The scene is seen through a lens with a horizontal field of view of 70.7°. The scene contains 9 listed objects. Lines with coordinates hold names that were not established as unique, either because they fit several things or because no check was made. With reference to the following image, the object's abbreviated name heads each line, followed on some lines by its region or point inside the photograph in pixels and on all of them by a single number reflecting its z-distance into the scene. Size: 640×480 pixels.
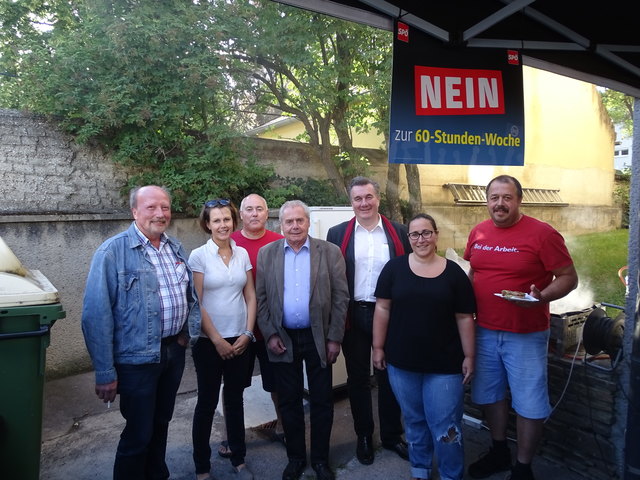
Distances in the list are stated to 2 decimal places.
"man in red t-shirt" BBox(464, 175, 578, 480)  2.76
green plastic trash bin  2.22
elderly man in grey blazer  3.06
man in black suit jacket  3.33
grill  3.39
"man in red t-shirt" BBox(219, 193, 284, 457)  3.40
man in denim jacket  2.43
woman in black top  2.71
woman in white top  3.02
